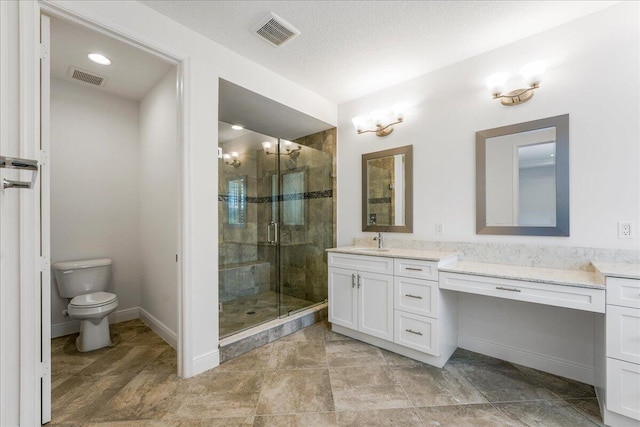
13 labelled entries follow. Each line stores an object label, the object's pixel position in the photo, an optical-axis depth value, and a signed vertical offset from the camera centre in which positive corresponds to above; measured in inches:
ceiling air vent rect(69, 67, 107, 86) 97.7 +51.7
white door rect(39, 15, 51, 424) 58.3 -2.7
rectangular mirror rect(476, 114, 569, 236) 77.9 +10.5
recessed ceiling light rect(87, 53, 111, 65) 87.7 +51.6
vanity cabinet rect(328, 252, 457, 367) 83.0 -31.4
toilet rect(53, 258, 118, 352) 91.0 -29.6
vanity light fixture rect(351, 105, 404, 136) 110.4 +39.6
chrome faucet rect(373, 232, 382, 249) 113.2 -11.1
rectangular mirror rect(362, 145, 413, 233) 108.7 +9.7
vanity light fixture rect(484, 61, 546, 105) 78.9 +39.7
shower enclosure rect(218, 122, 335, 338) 105.0 -4.8
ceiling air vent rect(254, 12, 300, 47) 75.5 +53.8
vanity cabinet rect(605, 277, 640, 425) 54.4 -27.7
